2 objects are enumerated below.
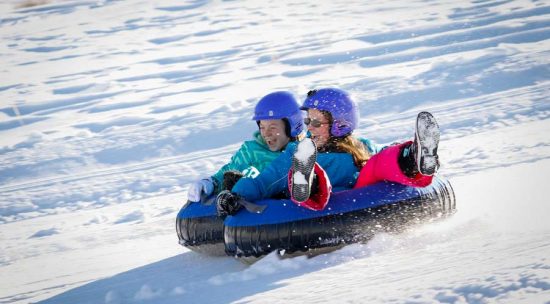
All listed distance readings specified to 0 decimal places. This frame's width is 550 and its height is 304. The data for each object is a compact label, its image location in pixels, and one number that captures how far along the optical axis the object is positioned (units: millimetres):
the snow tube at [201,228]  11797
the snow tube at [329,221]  10414
